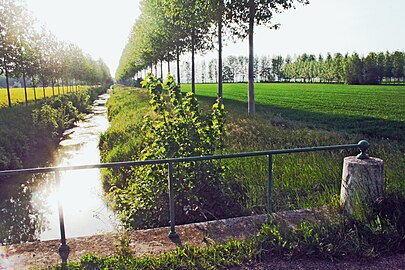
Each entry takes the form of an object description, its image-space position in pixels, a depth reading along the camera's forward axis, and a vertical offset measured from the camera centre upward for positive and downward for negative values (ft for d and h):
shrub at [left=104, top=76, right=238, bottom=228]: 19.98 -4.65
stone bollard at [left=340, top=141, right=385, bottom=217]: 14.75 -4.17
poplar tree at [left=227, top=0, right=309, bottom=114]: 51.44 +9.95
